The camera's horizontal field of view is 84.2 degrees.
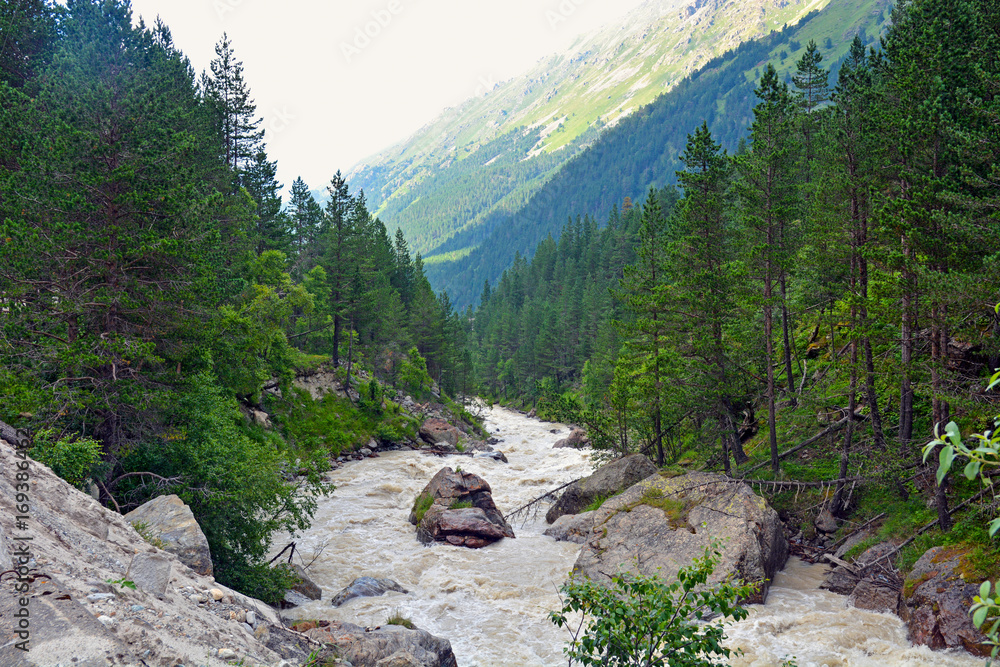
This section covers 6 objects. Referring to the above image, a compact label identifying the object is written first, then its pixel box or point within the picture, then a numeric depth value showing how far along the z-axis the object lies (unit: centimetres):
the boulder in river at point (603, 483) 2369
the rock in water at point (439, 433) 4418
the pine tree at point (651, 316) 2377
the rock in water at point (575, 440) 4495
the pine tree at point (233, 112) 3800
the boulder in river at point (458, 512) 2100
